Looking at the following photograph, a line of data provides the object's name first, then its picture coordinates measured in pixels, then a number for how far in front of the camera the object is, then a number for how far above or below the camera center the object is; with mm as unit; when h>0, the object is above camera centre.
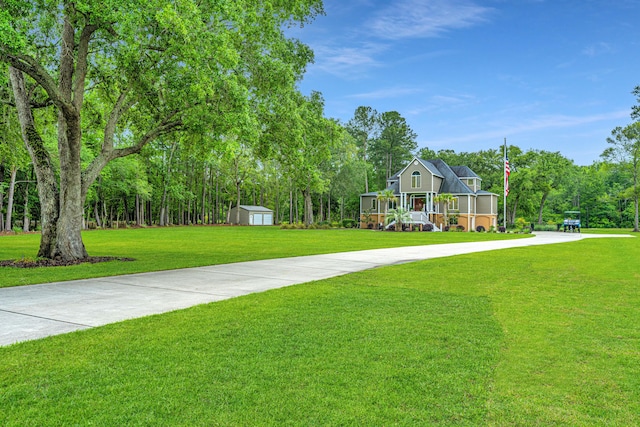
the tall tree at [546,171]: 60094 +5949
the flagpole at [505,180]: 41550 +3237
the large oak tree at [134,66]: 10594 +4201
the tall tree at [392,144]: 80125 +12774
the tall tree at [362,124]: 80000 +16377
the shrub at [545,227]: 50941 -1493
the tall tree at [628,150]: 51375 +7551
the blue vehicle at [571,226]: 45969 -1215
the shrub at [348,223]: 58438 -1047
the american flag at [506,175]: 41166 +3684
